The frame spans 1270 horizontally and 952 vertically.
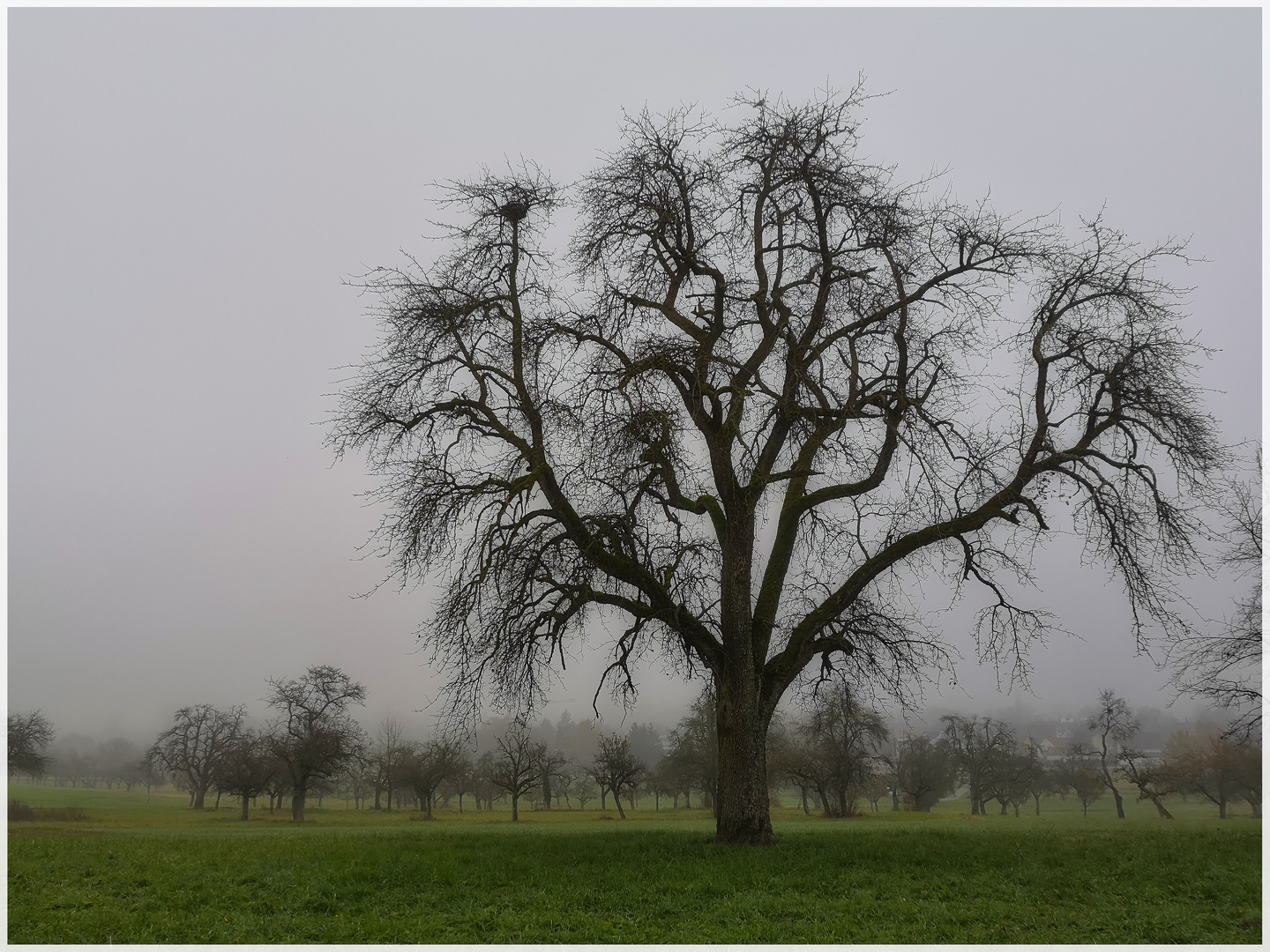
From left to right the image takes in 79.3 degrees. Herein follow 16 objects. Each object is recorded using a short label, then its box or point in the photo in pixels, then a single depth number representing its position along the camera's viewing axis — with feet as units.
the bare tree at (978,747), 172.76
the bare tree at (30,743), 129.08
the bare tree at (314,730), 147.54
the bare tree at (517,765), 146.99
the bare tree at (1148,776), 141.08
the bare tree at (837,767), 117.39
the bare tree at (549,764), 156.50
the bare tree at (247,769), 148.24
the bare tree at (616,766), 140.67
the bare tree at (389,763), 166.61
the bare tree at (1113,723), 146.20
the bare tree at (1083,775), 166.91
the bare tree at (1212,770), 128.26
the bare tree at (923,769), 169.78
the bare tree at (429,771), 150.51
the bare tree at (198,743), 172.76
